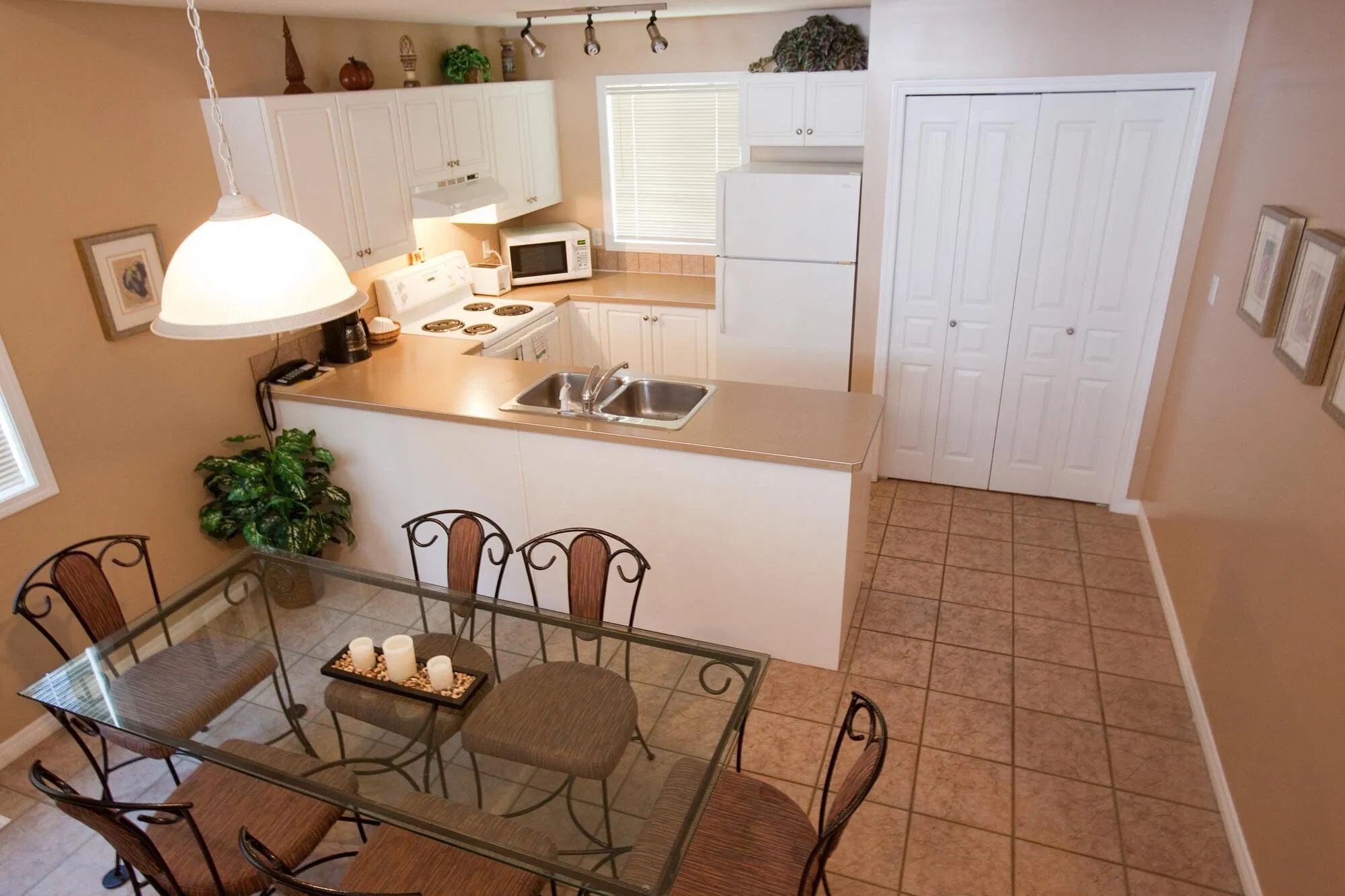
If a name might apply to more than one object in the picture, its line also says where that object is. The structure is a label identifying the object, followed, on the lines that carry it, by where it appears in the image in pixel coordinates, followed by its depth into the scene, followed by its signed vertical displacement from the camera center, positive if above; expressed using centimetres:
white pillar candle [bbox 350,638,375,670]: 233 -141
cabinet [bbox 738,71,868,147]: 450 -9
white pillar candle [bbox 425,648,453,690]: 222 -139
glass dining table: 189 -146
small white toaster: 524 -103
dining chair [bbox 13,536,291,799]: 227 -147
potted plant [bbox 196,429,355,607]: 345 -150
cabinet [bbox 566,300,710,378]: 516 -139
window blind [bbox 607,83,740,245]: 525 -35
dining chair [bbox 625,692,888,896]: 177 -164
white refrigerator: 432 -89
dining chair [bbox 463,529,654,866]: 203 -147
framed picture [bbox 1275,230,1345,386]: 221 -59
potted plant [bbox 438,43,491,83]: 472 +20
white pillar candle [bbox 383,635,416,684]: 227 -138
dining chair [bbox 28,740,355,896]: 179 -166
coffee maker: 398 -104
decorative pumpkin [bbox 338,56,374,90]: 388 +13
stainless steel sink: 365 -122
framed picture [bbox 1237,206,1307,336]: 260 -57
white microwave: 538 -91
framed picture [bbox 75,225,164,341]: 300 -56
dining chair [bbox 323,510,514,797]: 214 -146
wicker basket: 424 -109
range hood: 422 -46
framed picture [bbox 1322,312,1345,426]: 207 -72
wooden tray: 219 -144
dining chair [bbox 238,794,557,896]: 186 -165
